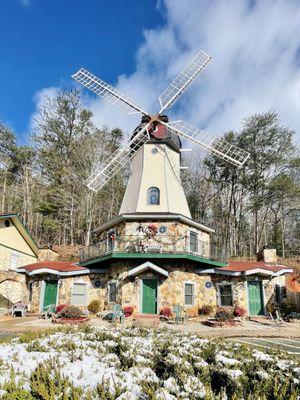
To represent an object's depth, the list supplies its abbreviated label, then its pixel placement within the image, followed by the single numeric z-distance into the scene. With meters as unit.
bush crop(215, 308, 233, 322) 13.13
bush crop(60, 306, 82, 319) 13.25
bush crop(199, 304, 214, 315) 15.43
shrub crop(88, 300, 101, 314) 15.70
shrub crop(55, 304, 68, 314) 15.19
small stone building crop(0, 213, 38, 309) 19.98
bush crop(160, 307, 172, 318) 14.29
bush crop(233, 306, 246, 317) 15.24
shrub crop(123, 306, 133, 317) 14.38
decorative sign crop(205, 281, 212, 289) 16.68
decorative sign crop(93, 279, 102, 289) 16.78
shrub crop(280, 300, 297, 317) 16.03
